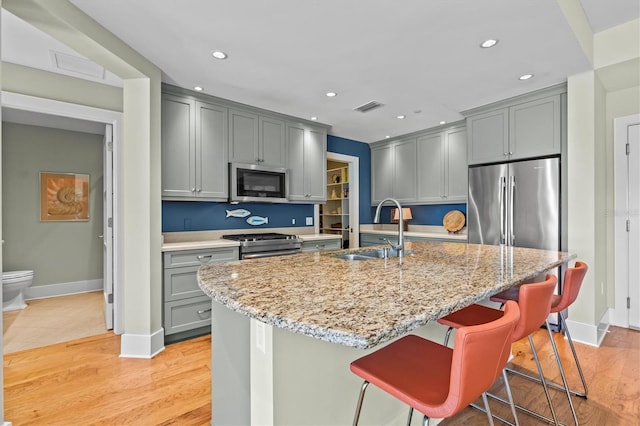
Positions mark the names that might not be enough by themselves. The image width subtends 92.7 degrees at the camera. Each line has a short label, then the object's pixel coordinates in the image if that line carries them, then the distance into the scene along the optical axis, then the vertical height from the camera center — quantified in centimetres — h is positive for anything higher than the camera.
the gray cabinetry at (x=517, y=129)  303 +90
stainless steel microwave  347 +36
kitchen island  80 -28
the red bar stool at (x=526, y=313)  129 -48
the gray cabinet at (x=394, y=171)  471 +68
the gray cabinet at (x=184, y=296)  279 -78
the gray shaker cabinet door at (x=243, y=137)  348 +89
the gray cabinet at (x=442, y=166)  411 +65
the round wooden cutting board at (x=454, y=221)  427 -12
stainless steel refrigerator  301 +8
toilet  359 -87
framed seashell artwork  424 +25
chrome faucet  202 -19
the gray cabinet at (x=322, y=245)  388 -42
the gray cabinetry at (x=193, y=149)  304 +67
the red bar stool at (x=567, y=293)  180 -49
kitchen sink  209 -29
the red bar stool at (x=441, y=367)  78 -53
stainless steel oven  325 -35
